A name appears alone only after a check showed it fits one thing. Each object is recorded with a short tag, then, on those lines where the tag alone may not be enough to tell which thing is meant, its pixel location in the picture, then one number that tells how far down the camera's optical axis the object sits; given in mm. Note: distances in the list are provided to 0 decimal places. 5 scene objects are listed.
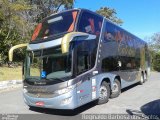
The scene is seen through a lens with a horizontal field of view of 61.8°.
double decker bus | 4227
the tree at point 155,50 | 20872
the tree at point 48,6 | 17574
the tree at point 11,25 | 12219
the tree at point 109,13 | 23625
